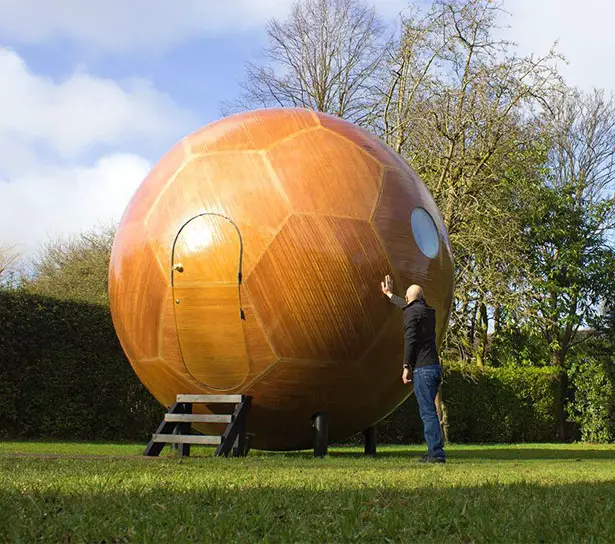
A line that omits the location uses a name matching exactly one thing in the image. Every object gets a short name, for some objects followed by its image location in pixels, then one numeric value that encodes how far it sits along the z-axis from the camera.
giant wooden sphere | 7.27
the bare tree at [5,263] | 28.58
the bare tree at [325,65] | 25.19
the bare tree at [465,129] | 17.62
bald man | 7.16
